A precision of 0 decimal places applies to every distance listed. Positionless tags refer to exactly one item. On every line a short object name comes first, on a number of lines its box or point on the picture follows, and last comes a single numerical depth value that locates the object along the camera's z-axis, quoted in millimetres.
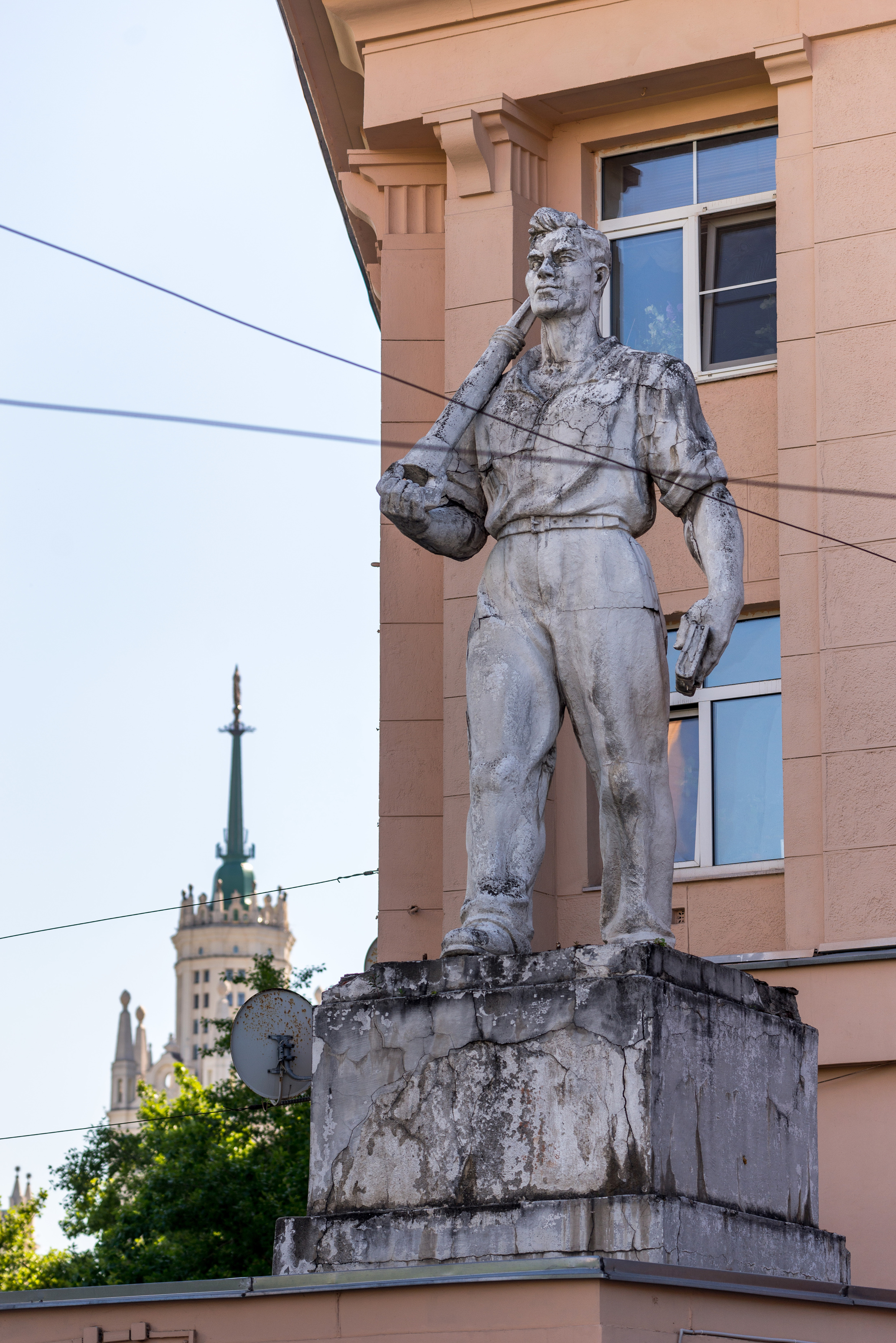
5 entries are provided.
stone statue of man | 13478
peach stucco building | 20903
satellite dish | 23188
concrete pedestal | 11968
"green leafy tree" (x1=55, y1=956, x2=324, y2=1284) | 49036
